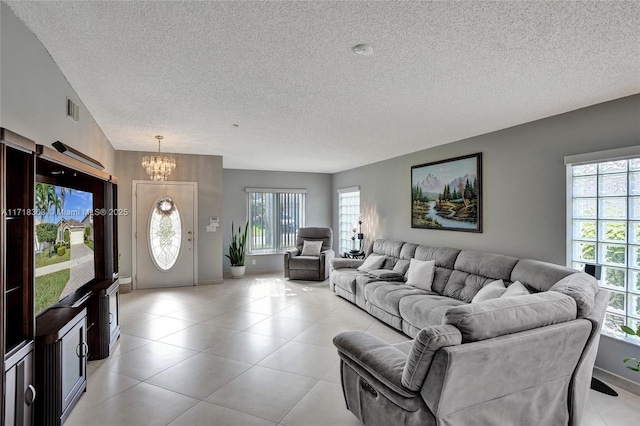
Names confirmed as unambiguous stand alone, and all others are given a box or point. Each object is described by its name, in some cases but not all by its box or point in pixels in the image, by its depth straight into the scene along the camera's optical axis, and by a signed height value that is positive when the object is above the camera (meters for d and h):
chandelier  4.93 +0.66
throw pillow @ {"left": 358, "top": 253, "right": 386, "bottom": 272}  5.66 -0.91
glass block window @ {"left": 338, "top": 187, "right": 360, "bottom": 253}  7.85 -0.12
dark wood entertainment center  1.62 -0.70
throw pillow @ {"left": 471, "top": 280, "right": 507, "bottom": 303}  3.42 -0.85
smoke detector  2.12 +1.04
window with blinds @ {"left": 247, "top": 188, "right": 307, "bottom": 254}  8.09 -0.19
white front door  6.13 -0.43
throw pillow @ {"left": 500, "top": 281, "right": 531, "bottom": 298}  3.14 -0.77
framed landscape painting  4.52 +0.23
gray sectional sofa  1.67 -0.88
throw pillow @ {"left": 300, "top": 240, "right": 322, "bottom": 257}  7.41 -0.84
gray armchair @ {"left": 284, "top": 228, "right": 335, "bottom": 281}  7.04 -1.09
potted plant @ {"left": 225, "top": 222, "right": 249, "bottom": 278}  7.41 -1.01
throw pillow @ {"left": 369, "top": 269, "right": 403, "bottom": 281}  5.05 -1.00
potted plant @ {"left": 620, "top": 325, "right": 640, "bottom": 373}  2.83 -1.32
